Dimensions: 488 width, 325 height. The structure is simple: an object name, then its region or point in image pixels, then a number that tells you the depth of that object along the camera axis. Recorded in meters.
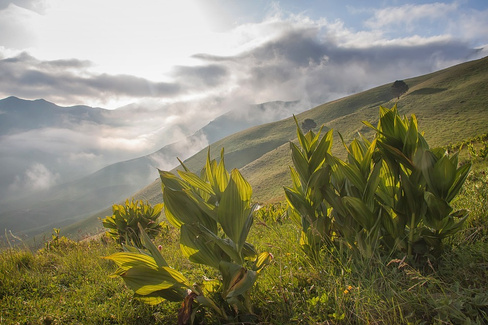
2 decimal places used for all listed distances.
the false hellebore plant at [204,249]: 2.02
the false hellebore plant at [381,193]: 2.51
